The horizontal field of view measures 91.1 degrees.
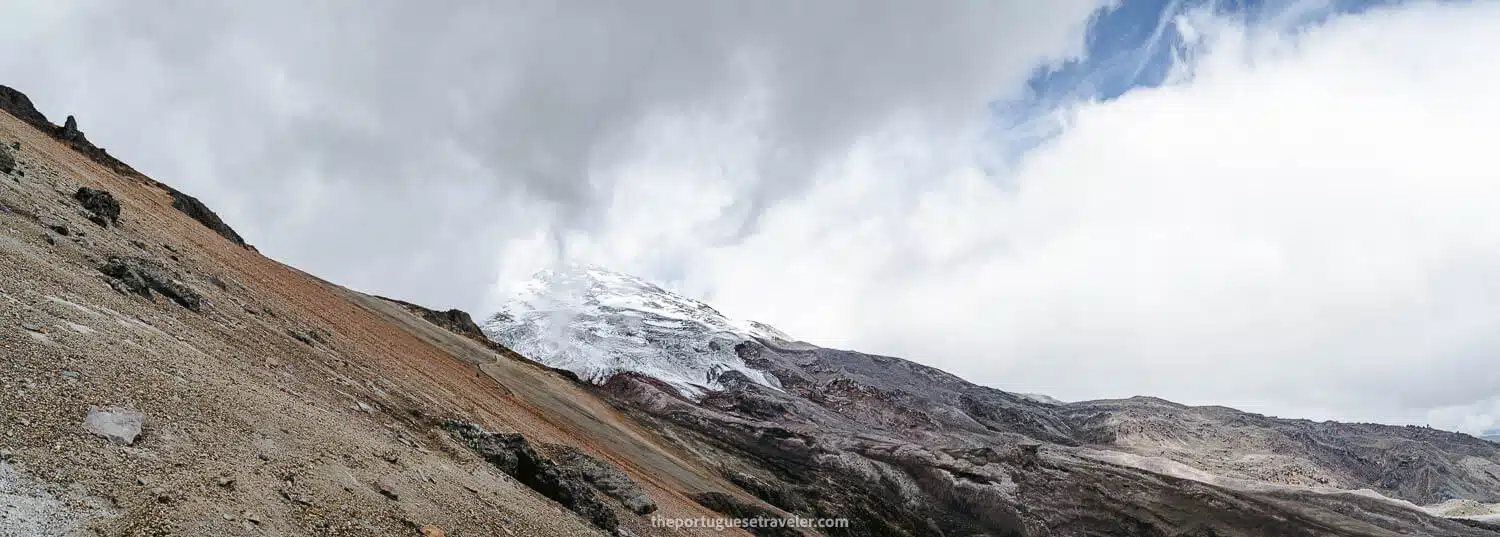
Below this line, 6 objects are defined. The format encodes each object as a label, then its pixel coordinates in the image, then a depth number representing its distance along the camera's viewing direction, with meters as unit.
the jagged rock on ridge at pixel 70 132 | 40.90
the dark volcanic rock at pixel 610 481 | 23.95
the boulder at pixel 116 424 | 9.24
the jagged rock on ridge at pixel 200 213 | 39.22
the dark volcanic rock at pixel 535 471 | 19.14
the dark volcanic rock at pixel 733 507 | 40.31
